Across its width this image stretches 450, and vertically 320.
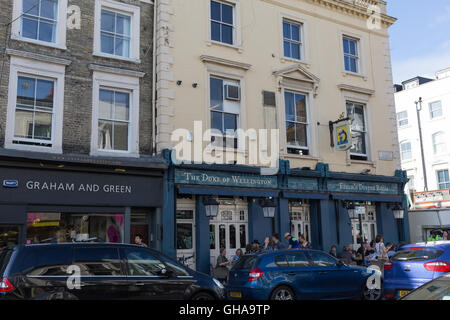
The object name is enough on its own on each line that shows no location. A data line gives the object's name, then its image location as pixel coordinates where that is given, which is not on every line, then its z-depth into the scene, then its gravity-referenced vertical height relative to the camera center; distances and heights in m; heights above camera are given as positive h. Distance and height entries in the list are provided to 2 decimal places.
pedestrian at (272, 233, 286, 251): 14.74 -0.44
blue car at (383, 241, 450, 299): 9.65 -0.85
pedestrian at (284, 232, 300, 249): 14.98 -0.45
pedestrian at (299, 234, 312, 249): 15.11 -0.47
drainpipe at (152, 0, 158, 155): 15.49 +5.01
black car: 7.30 -0.70
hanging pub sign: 18.45 +3.76
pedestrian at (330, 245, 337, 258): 16.19 -0.78
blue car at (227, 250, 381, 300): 10.45 -1.14
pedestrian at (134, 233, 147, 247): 14.02 -0.20
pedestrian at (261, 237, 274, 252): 15.11 -0.47
